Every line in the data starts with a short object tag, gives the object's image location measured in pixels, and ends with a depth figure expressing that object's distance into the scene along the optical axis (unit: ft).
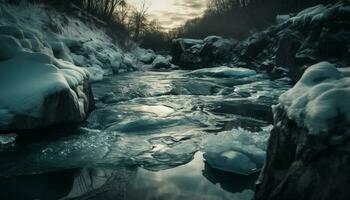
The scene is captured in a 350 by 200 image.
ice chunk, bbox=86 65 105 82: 53.48
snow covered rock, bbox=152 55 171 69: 96.10
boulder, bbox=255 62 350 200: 9.21
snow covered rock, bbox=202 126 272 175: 16.24
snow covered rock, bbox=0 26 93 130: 20.75
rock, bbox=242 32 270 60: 76.28
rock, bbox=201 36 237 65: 87.92
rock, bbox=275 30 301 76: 57.72
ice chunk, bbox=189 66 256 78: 61.87
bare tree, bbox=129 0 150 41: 158.20
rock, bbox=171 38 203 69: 91.35
